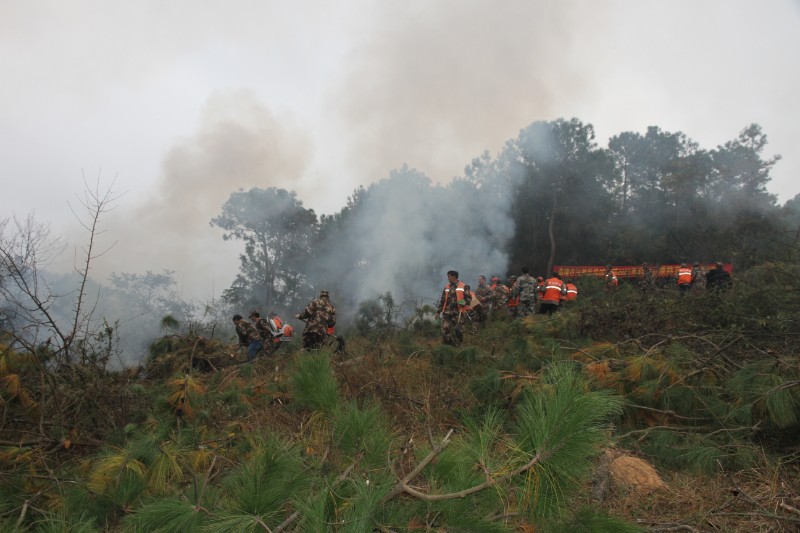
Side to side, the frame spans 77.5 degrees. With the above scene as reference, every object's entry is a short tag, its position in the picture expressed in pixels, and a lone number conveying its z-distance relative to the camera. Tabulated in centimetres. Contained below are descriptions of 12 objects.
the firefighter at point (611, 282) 1106
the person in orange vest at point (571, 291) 1148
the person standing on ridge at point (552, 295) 1082
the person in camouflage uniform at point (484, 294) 1318
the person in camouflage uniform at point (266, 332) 1007
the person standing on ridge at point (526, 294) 1230
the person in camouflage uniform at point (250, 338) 983
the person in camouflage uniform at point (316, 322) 854
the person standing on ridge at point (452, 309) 894
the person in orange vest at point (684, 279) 1205
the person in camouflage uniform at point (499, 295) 1361
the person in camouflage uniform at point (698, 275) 1319
